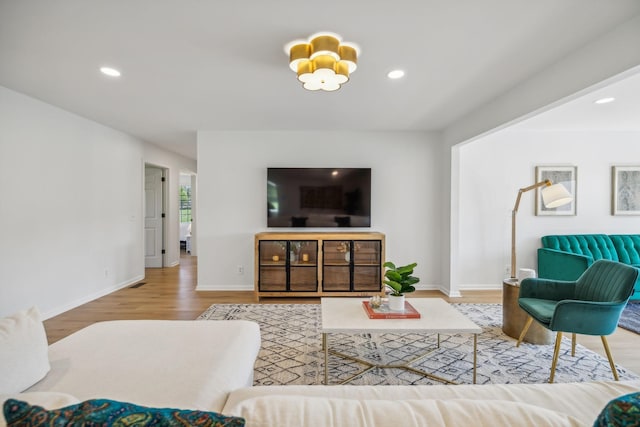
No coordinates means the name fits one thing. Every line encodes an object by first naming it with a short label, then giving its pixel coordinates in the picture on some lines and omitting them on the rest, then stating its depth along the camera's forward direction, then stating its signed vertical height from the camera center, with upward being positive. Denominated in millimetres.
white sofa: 728 -682
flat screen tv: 4211 +202
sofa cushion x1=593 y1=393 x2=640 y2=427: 608 -433
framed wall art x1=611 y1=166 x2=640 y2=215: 4199 +302
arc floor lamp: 2826 +163
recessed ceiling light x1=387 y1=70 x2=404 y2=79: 2414 +1159
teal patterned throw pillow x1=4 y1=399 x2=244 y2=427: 546 -401
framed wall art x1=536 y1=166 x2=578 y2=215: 4227 +475
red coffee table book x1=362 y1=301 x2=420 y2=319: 2027 -722
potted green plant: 2074 -517
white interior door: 5891 +68
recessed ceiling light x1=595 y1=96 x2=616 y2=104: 2984 +1168
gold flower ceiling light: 1896 +1047
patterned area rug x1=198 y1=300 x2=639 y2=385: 2066 -1179
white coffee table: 1855 -749
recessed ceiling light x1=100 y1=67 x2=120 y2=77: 2375 +1155
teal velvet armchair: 2004 -680
